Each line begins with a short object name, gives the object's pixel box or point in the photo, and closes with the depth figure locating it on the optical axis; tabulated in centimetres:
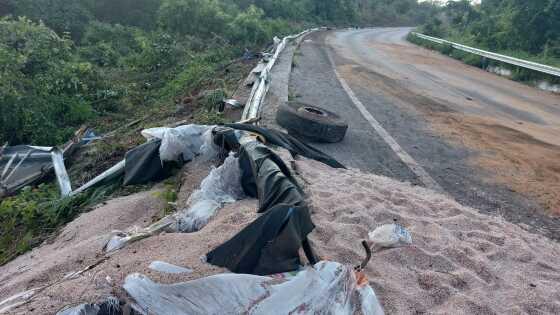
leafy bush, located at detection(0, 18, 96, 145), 825
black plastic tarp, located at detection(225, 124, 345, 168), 566
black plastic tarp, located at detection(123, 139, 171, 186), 552
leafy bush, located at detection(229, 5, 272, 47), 1830
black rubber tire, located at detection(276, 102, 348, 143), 668
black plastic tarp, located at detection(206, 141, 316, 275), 292
